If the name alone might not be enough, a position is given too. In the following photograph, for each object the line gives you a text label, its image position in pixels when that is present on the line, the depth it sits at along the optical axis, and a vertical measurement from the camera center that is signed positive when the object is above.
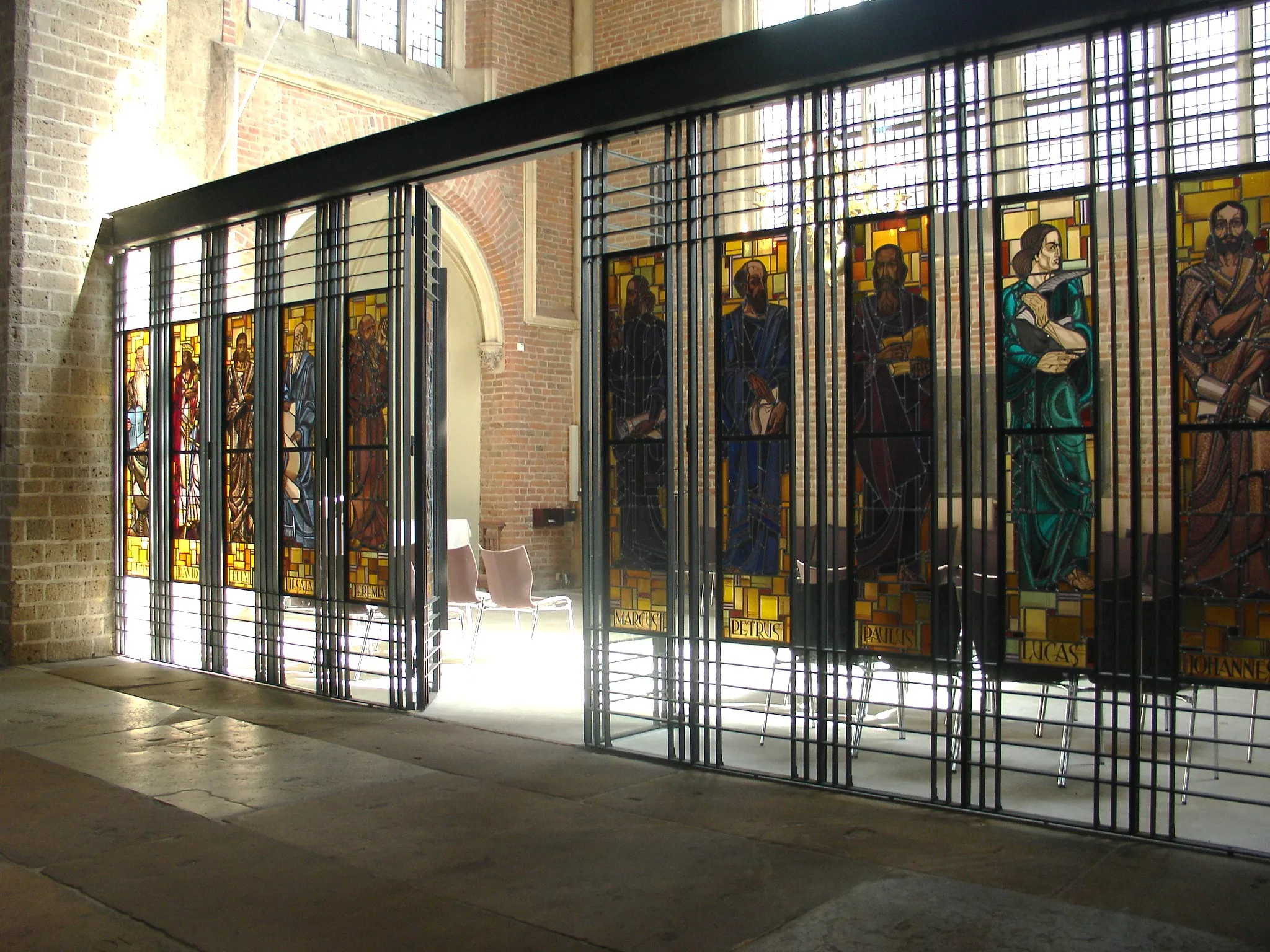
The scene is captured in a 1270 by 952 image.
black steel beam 4.10 +1.73
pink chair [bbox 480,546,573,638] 8.17 -0.75
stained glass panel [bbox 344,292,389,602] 6.49 +0.20
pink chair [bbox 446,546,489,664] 8.27 -0.75
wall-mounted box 13.77 -0.49
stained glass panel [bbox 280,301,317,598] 6.91 +0.21
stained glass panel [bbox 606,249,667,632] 5.25 +0.19
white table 11.09 -0.54
